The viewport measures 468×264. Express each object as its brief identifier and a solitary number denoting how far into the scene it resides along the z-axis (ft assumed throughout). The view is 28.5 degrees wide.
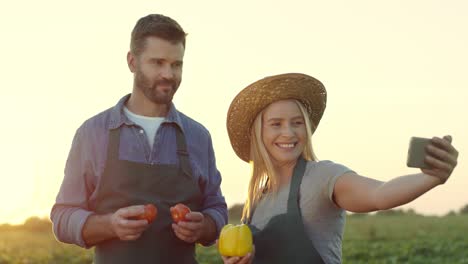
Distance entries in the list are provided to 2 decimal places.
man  14.90
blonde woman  13.10
